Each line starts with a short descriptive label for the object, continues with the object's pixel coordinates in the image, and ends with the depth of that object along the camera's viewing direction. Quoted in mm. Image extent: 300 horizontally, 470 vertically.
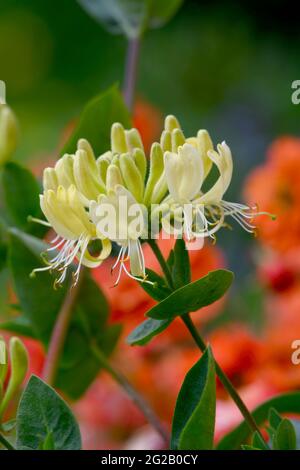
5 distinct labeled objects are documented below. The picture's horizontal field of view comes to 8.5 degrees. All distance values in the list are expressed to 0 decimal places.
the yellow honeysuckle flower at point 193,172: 693
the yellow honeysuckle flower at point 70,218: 699
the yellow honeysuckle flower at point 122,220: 692
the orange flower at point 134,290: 945
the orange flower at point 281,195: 975
